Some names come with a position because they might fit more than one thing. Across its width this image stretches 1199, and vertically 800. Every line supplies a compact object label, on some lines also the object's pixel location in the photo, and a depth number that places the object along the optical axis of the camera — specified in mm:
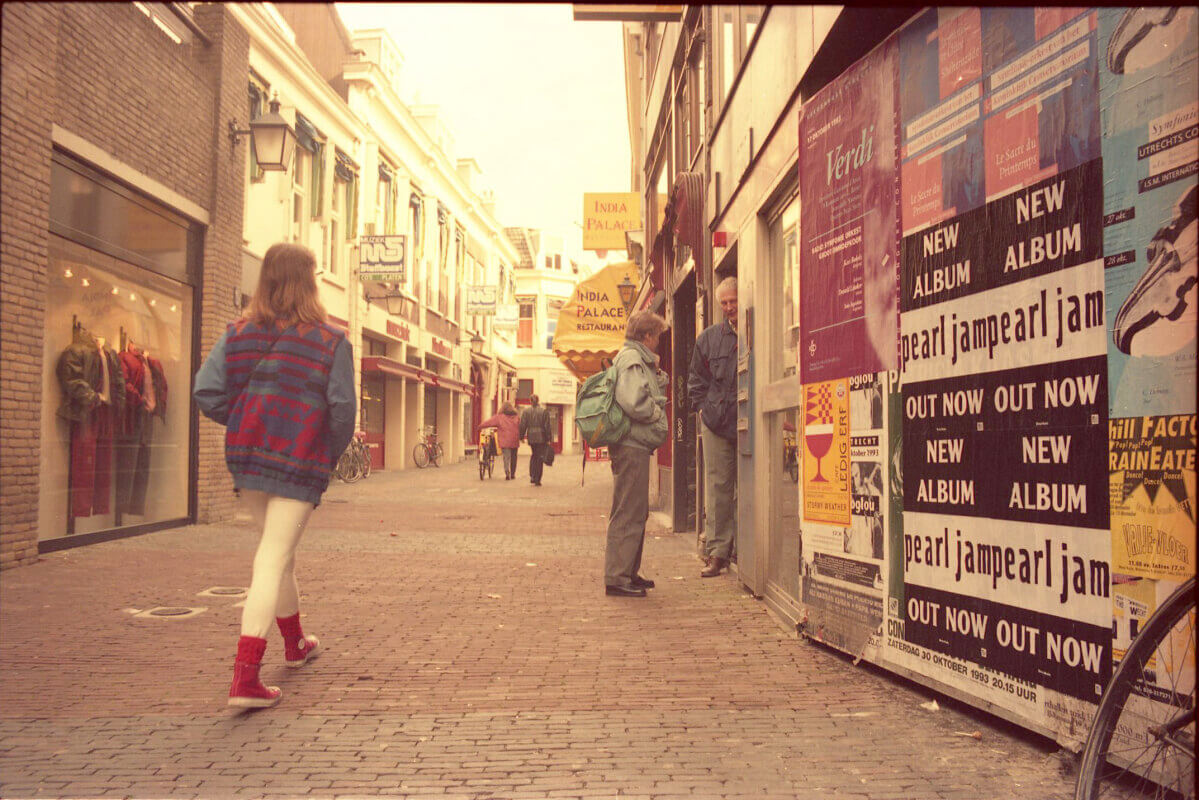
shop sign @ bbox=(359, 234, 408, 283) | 22844
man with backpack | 6719
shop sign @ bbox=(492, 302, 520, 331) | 39438
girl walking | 3982
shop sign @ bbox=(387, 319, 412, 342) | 27016
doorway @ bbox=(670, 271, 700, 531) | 11227
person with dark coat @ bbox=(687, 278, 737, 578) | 7492
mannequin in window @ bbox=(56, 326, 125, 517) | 9086
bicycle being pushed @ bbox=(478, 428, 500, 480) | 23312
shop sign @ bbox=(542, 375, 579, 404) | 56625
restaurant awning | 18656
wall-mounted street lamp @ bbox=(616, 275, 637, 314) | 19297
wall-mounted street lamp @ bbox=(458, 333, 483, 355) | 39981
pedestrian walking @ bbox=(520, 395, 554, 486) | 20781
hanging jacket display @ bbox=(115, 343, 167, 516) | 10102
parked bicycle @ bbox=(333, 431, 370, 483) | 20844
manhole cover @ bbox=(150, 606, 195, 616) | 5977
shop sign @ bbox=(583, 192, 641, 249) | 19156
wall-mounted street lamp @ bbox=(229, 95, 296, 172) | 11586
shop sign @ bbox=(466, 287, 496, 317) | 34531
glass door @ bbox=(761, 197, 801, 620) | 5945
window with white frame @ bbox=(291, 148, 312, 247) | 19547
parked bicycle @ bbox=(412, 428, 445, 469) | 29203
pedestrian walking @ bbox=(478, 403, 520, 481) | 22859
